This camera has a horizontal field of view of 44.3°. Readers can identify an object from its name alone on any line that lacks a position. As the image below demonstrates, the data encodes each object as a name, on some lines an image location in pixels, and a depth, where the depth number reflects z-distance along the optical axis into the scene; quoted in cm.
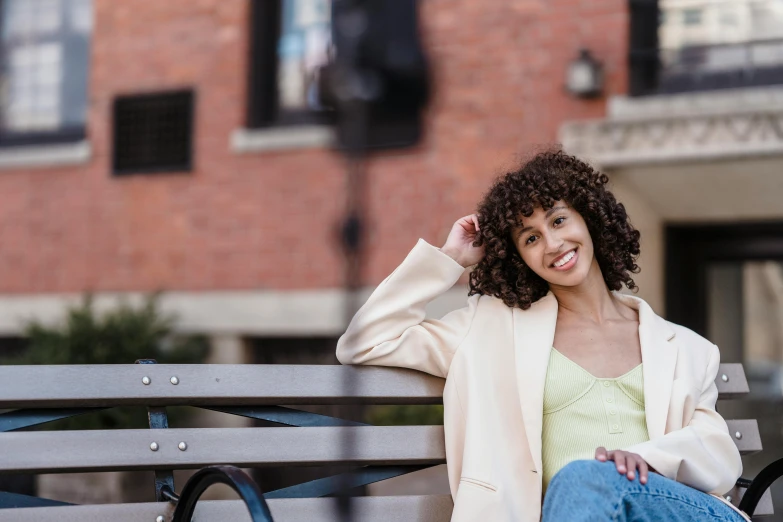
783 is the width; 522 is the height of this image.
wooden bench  217
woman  221
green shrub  613
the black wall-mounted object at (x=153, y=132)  707
